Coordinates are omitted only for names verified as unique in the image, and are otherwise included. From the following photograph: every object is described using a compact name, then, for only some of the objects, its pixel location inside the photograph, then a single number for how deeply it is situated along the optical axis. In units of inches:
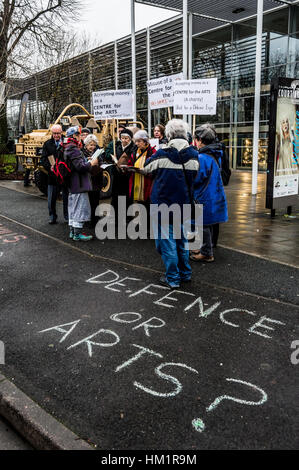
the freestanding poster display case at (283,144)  322.4
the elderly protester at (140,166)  267.6
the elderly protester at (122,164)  292.2
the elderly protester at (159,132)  322.3
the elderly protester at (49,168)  328.8
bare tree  823.7
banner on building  682.8
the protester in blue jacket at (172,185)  178.4
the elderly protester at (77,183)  259.9
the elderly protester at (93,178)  299.0
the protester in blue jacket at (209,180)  215.8
